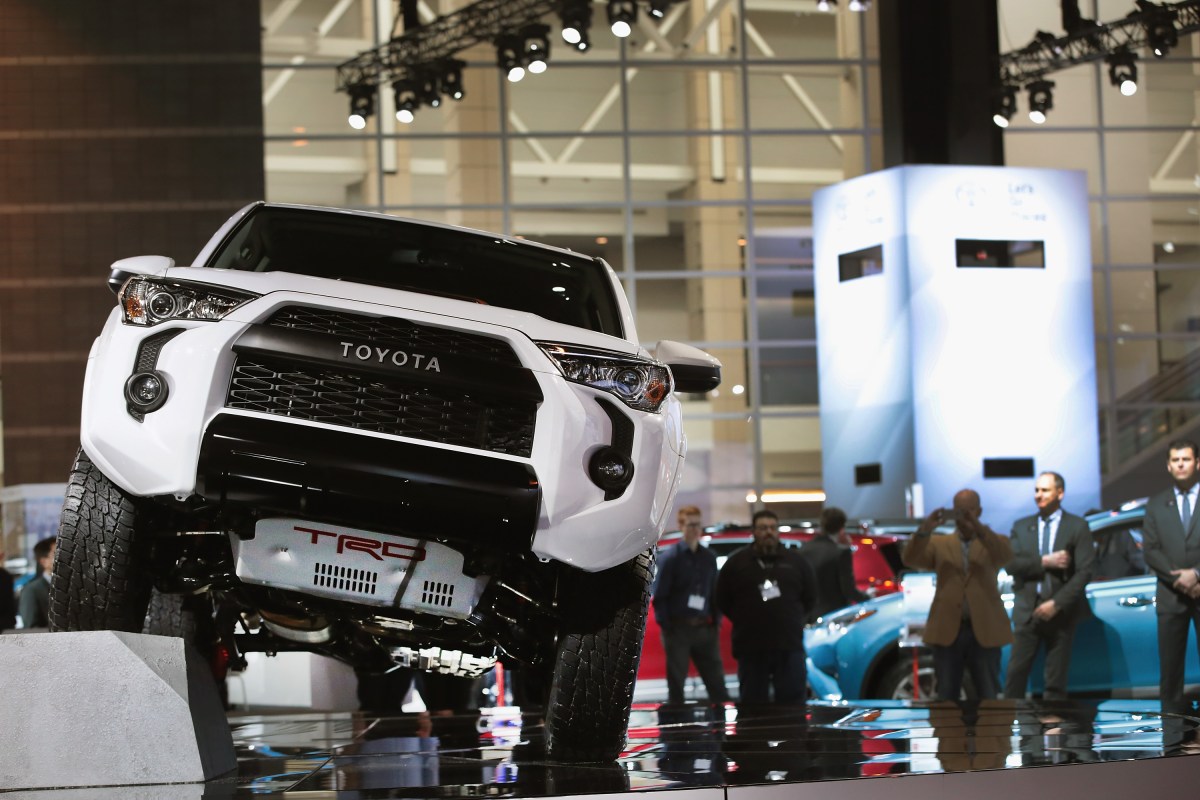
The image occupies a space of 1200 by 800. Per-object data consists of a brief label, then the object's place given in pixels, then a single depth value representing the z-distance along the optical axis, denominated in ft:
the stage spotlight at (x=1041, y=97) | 65.62
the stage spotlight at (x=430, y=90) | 63.10
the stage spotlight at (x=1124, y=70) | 61.87
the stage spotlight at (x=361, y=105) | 66.69
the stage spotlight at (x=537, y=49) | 59.11
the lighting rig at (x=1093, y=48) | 59.98
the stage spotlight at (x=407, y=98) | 63.67
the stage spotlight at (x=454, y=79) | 62.18
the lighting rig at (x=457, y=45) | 56.70
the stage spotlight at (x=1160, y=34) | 59.82
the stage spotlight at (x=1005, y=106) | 57.21
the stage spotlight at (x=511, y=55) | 59.62
